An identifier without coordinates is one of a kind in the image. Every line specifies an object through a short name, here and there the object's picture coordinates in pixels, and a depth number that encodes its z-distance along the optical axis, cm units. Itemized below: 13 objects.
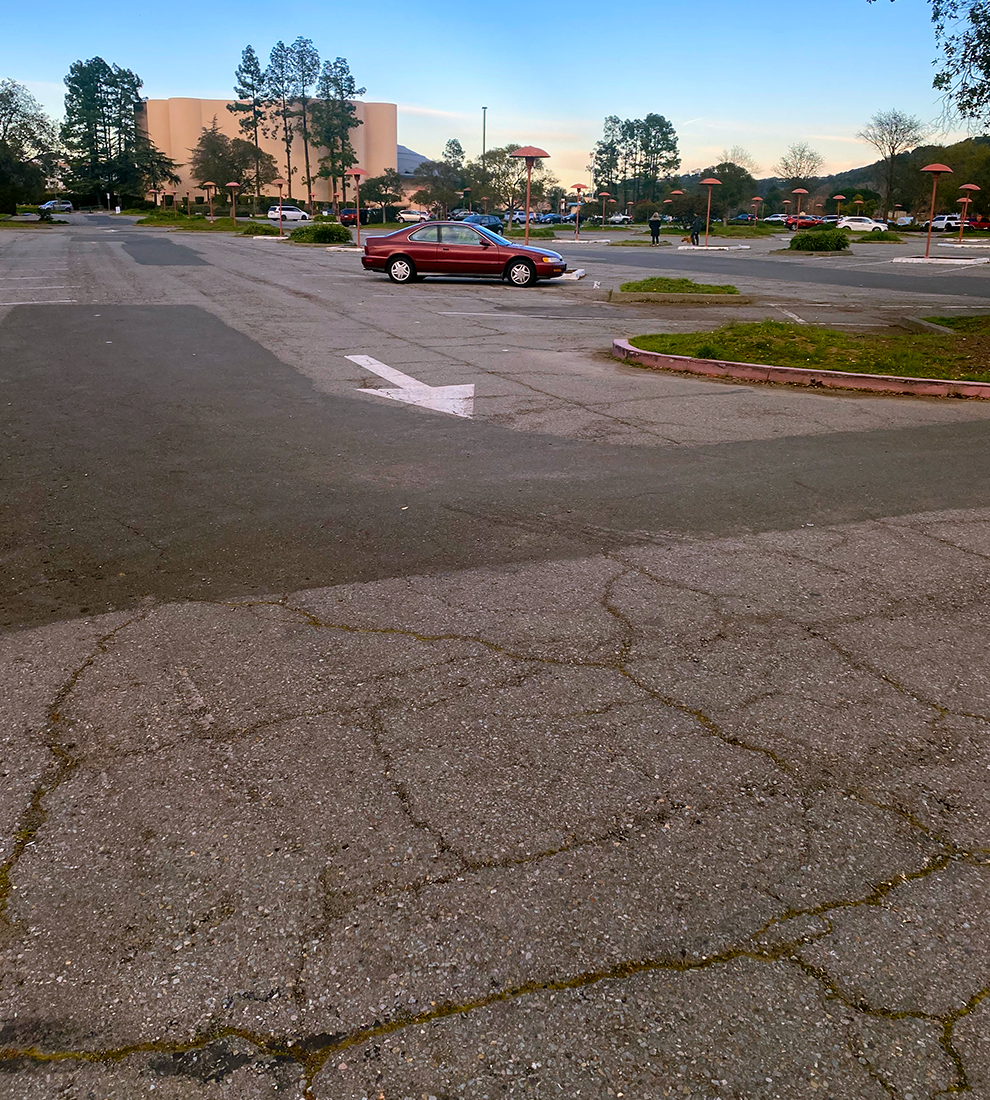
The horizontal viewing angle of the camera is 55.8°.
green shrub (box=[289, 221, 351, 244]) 4641
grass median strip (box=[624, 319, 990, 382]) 1202
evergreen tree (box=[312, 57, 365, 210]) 11331
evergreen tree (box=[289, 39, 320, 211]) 11012
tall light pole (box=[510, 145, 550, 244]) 2962
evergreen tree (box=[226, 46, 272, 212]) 11138
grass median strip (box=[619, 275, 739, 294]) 2111
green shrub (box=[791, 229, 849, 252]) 4388
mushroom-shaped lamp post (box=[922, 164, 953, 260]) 3247
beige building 12525
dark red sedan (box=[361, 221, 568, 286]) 2466
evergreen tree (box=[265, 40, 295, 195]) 11019
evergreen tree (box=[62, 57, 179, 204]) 11812
